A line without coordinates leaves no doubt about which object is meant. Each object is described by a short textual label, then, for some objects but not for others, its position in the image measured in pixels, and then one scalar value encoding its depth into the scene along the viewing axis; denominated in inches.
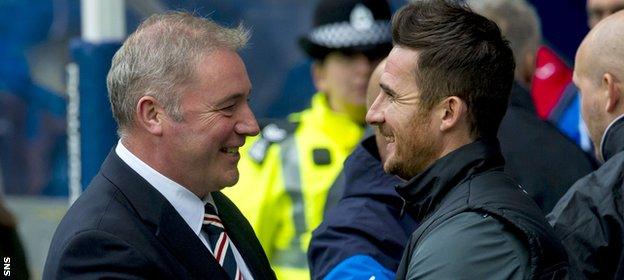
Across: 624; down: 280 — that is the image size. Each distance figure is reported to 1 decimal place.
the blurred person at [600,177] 252.7
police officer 384.8
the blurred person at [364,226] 276.8
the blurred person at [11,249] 264.6
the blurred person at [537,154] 311.4
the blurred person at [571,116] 463.5
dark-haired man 212.1
